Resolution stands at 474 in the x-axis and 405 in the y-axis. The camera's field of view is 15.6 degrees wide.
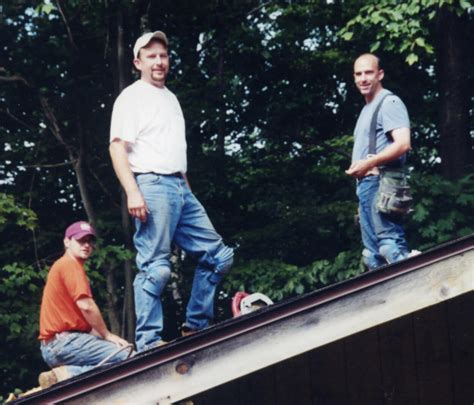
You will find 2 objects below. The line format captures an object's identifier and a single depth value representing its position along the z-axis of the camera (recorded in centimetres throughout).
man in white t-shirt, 884
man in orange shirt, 926
